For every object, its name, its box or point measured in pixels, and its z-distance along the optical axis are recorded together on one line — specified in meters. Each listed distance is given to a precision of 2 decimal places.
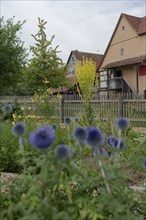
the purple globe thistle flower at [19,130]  1.40
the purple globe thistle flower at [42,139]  1.18
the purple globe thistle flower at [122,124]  1.52
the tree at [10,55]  15.06
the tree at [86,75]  6.68
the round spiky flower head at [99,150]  1.38
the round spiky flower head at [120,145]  1.60
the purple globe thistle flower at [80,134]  1.37
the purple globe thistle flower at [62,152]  1.27
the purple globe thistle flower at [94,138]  1.35
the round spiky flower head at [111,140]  1.65
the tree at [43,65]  18.14
